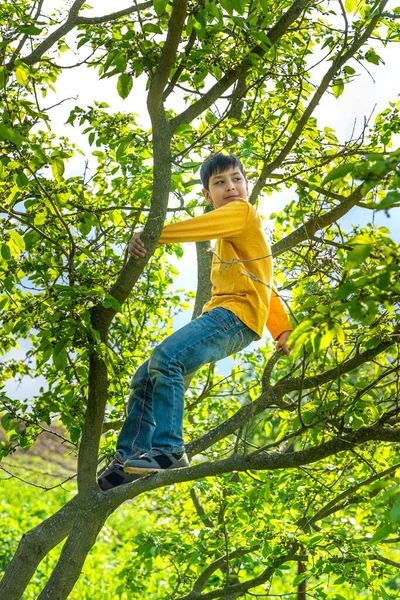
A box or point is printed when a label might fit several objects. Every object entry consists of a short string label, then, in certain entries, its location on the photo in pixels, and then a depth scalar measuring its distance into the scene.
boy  3.19
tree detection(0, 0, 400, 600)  3.13
